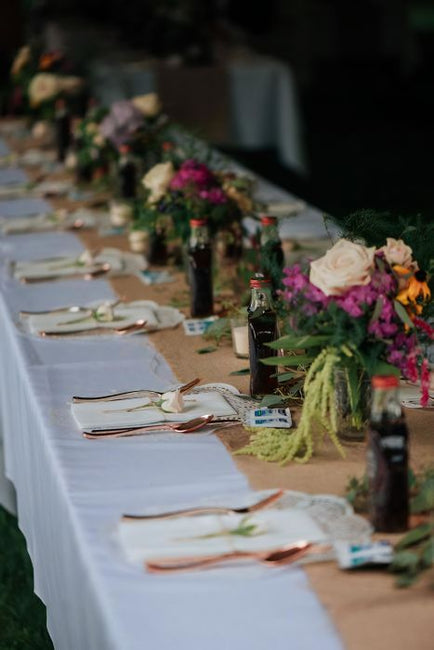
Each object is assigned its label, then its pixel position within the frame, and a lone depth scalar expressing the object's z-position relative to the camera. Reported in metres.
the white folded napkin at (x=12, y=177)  6.96
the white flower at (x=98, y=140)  6.20
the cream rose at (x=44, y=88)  8.06
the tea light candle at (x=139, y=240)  4.96
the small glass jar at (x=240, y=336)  3.58
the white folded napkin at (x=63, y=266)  4.75
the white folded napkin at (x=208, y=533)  2.29
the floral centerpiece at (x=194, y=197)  4.44
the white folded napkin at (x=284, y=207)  5.72
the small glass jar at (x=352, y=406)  2.81
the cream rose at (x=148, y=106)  6.12
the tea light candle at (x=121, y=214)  5.56
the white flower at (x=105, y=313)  4.00
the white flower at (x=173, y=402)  3.06
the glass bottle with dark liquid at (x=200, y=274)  4.06
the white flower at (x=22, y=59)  9.10
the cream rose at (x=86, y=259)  4.85
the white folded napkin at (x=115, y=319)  3.96
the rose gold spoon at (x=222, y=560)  2.24
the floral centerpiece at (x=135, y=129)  5.90
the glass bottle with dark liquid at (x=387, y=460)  2.30
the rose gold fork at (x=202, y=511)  2.44
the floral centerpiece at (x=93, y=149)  6.30
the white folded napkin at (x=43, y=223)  5.71
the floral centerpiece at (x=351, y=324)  2.66
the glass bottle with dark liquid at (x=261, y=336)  3.17
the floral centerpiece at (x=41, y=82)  8.10
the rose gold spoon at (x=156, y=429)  2.97
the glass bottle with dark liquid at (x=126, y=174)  5.83
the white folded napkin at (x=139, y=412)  3.02
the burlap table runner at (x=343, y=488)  2.04
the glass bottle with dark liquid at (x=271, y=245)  3.82
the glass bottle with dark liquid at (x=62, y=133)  7.50
